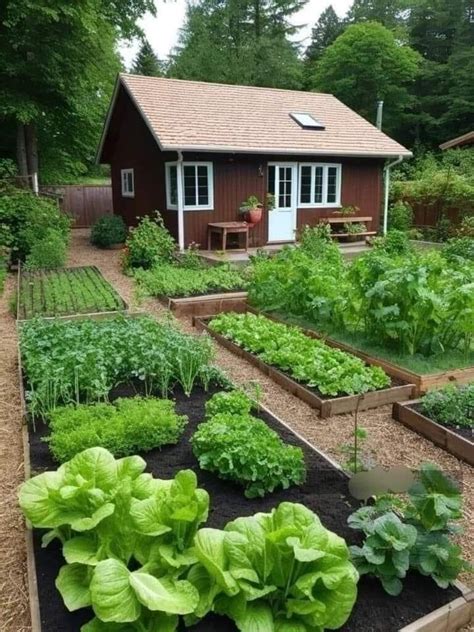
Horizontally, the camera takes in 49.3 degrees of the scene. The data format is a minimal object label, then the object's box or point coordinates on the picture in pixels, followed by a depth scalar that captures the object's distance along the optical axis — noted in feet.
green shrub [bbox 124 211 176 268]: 34.30
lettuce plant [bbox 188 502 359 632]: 6.19
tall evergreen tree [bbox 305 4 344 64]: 120.23
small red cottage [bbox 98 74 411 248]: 40.73
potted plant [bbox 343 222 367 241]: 45.73
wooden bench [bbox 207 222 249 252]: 40.14
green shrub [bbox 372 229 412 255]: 34.19
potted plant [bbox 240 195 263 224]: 42.09
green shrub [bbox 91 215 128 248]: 45.68
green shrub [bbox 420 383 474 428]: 12.57
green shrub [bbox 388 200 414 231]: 52.80
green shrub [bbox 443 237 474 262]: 32.89
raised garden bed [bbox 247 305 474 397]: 15.01
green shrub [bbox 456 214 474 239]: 45.33
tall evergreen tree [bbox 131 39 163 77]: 123.03
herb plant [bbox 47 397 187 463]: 10.20
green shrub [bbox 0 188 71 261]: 35.60
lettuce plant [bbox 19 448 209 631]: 5.93
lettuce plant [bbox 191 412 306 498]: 9.32
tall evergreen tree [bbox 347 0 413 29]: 115.96
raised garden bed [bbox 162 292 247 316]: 24.10
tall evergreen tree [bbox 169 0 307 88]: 98.22
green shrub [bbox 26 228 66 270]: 34.30
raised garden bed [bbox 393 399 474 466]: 11.68
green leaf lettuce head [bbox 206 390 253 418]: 11.82
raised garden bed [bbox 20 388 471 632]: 6.70
